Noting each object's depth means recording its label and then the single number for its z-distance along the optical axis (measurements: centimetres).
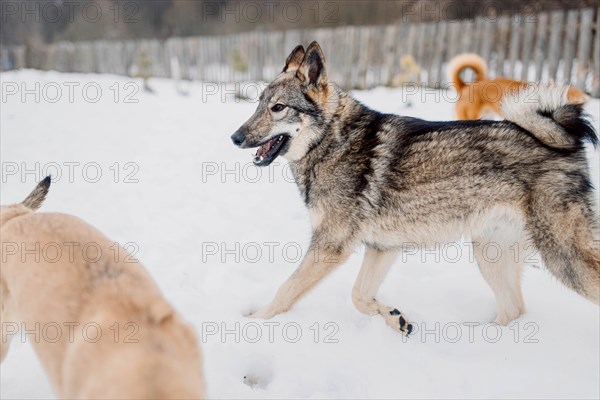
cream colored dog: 159
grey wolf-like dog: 277
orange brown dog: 584
